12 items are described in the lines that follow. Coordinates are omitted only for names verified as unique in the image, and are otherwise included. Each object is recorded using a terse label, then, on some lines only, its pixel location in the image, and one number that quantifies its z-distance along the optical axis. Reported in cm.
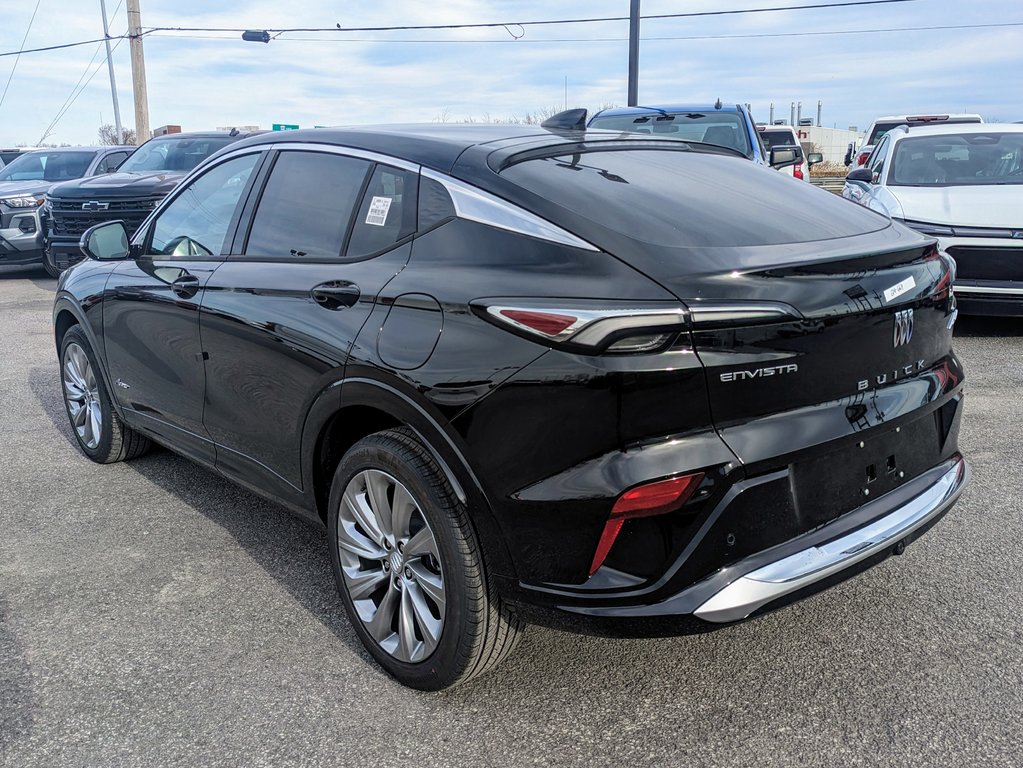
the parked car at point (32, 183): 1309
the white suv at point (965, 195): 720
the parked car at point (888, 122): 1580
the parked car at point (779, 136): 1883
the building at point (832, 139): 5656
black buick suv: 233
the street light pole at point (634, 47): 1781
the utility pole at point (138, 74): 2312
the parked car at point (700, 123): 927
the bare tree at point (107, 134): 6150
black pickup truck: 1100
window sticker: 302
